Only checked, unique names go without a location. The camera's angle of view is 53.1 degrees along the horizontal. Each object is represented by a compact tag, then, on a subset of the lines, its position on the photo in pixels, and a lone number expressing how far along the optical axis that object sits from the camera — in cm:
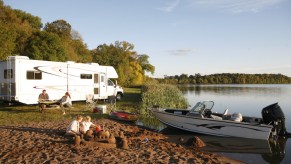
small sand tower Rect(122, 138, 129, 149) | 970
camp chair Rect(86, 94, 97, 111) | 1928
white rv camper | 1755
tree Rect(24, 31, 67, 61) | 3665
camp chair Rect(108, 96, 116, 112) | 1889
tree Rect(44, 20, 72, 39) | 5019
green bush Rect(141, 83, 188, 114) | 2198
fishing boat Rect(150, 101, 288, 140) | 1332
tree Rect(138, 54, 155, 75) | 6932
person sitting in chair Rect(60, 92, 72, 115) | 1700
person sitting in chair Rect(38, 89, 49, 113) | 1709
